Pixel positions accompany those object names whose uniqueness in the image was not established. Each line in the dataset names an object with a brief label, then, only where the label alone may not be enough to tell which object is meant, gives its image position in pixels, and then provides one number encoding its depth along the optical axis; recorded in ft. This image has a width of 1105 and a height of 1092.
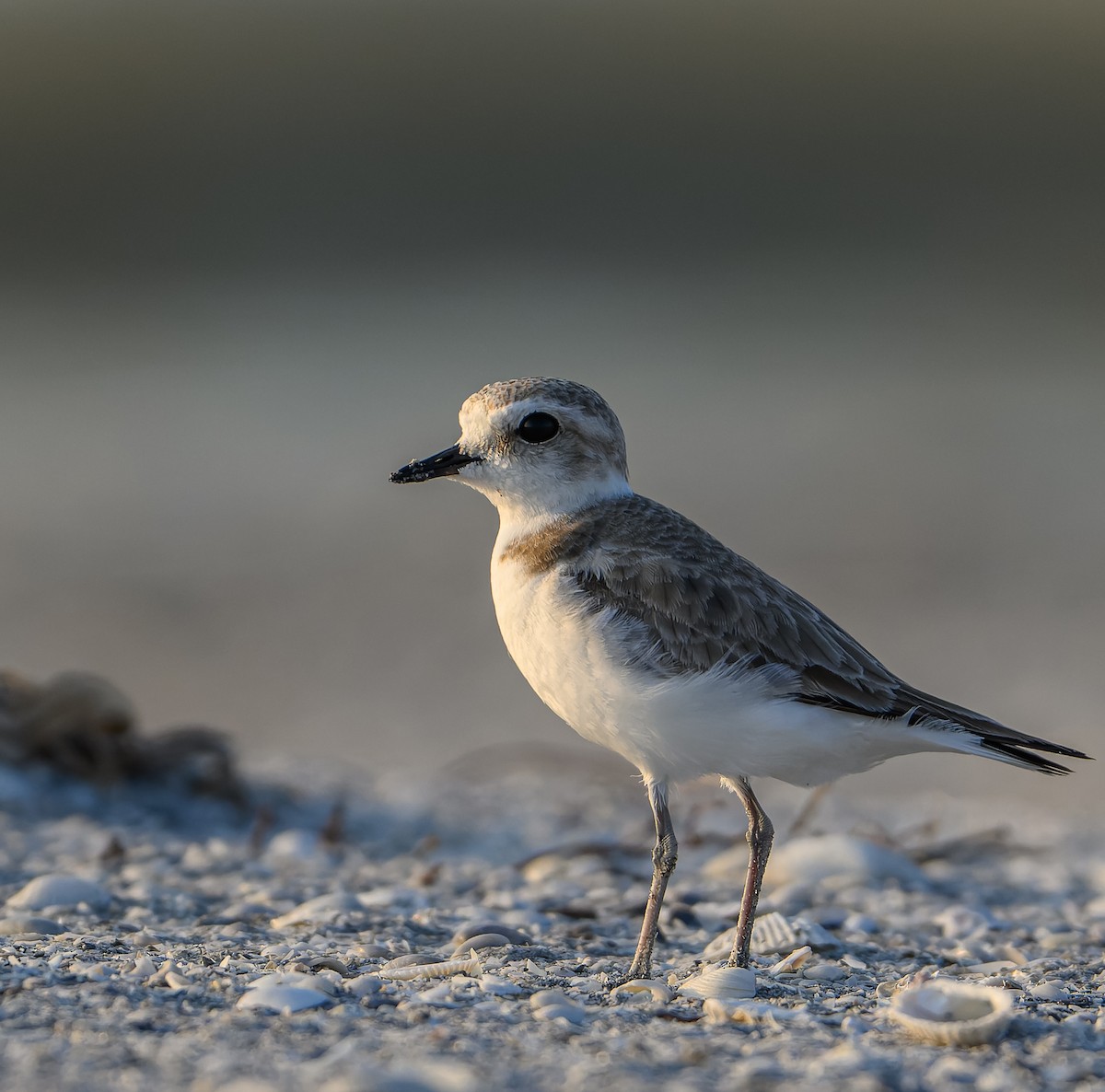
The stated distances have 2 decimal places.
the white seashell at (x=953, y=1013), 17.28
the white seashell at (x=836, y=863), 29.45
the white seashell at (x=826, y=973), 22.16
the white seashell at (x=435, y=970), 20.63
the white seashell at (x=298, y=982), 18.78
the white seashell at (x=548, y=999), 18.54
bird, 21.72
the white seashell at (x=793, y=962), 22.47
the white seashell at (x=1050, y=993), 20.20
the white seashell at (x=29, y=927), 23.11
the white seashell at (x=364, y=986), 19.22
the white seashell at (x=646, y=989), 19.76
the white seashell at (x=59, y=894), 25.55
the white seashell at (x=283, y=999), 18.06
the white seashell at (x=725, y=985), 19.76
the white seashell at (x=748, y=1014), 18.49
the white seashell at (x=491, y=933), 23.66
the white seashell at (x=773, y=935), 24.21
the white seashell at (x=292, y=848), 31.89
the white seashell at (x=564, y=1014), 18.04
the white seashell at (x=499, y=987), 19.49
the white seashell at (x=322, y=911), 25.12
